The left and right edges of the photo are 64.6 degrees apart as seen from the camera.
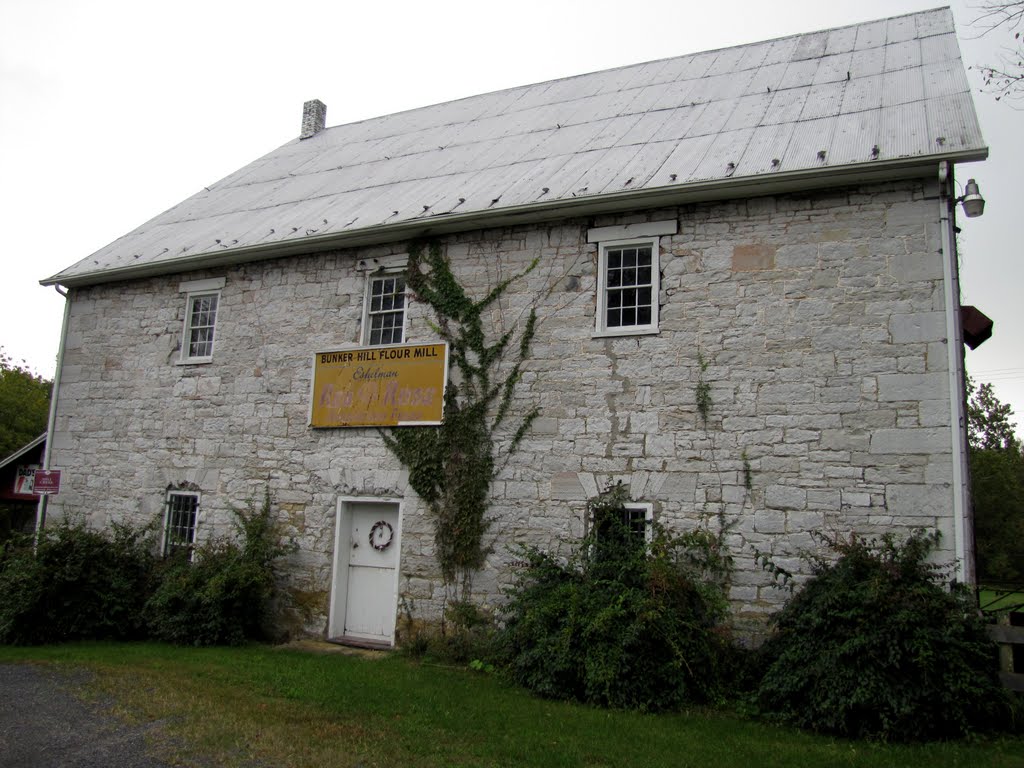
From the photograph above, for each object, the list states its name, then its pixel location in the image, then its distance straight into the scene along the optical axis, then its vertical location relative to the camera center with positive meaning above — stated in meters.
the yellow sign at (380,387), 11.09 +1.83
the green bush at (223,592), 11.03 -1.10
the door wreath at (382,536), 11.26 -0.23
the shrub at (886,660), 6.98 -1.07
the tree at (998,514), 31.41 +1.23
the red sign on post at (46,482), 12.51 +0.35
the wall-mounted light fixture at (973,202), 8.44 +3.52
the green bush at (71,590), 11.07 -1.17
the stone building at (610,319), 8.80 +2.69
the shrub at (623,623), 7.98 -0.97
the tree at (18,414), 32.12 +3.65
